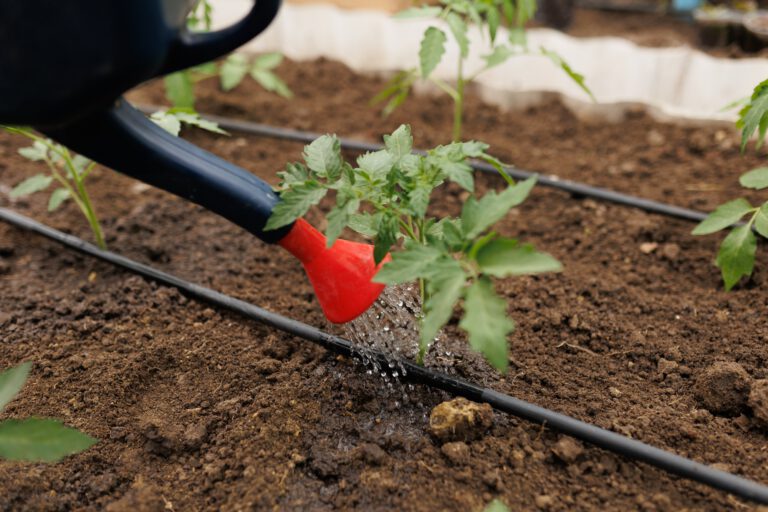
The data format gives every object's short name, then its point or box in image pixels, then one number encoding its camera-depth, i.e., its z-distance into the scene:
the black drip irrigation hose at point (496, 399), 1.05
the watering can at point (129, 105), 0.84
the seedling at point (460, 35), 1.57
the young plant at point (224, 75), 2.00
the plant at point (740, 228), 1.35
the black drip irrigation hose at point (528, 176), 1.78
